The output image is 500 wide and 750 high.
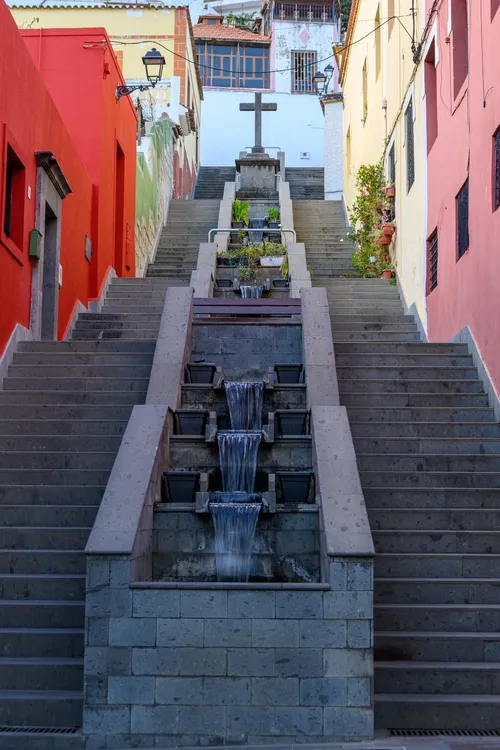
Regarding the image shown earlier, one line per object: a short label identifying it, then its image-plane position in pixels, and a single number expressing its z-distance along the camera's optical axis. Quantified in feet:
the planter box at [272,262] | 51.49
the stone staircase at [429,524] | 18.26
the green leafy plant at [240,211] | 64.42
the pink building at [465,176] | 29.14
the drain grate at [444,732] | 17.21
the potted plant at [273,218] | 64.03
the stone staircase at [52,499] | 18.04
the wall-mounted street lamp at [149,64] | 49.42
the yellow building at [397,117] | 42.70
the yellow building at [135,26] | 86.33
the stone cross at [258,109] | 78.64
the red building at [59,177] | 32.63
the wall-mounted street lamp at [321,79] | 87.13
